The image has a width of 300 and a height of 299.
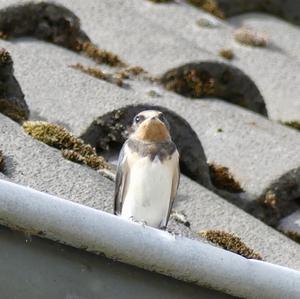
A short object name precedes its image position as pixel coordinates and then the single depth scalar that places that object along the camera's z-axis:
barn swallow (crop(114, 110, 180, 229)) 7.28
